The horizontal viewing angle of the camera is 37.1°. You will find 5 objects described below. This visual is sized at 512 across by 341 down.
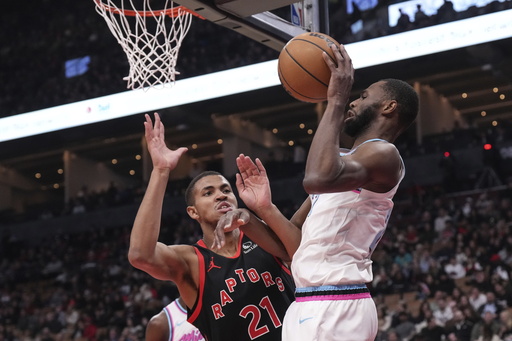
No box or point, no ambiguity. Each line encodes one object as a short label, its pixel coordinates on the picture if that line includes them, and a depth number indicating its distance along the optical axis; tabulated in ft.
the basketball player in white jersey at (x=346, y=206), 8.94
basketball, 10.09
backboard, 14.03
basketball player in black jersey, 11.15
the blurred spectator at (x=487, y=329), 30.53
